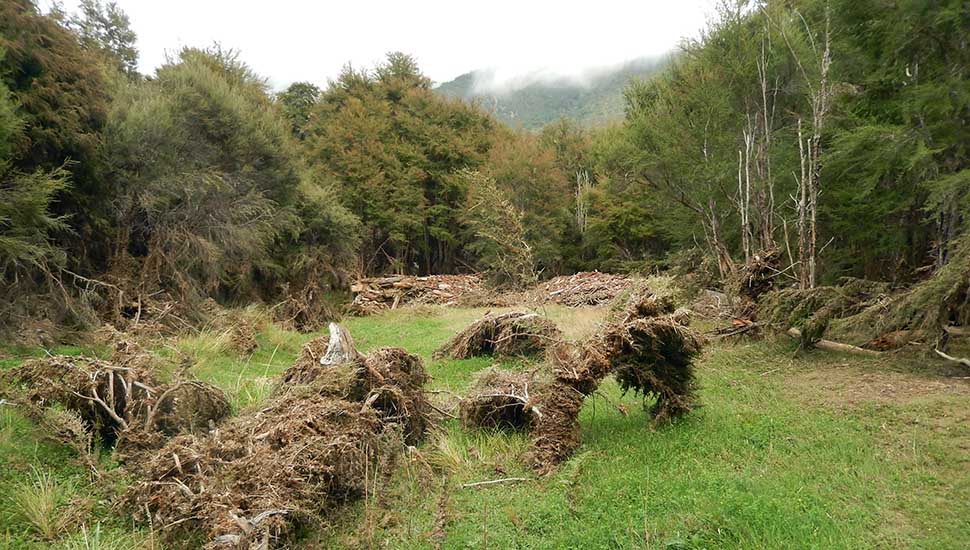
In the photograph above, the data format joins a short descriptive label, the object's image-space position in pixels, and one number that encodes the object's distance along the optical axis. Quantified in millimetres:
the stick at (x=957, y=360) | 6112
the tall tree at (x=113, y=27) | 27727
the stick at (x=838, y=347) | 7533
